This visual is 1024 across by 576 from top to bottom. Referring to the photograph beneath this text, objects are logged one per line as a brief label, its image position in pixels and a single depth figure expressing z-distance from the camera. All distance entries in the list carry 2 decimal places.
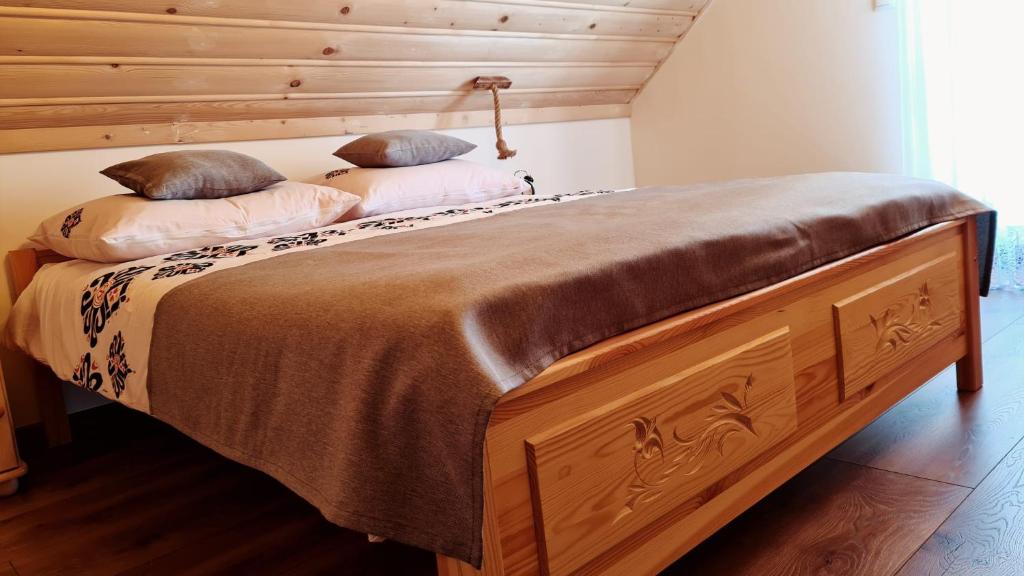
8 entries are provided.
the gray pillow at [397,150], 2.75
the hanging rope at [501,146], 3.59
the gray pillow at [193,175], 2.18
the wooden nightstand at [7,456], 2.07
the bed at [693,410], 1.00
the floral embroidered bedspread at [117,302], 1.66
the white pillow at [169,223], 2.04
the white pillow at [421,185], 2.62
